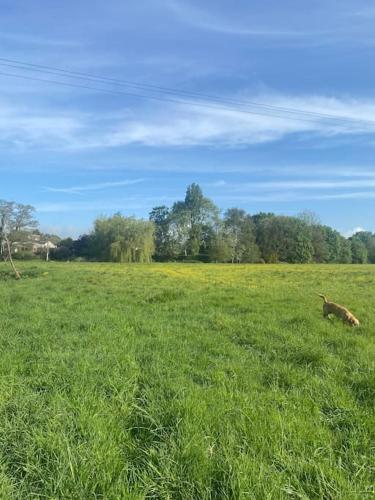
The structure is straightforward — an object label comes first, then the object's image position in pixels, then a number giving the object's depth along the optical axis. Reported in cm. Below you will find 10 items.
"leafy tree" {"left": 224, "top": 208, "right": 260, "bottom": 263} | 9394
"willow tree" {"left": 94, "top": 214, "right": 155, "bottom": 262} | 7356
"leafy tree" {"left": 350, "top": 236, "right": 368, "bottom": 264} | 11331
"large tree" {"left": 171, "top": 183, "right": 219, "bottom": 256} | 9544
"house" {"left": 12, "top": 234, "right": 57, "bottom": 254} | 8656
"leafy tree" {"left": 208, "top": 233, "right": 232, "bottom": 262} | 9181
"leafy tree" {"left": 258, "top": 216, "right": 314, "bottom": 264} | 9638
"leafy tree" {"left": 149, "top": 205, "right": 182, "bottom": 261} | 9362
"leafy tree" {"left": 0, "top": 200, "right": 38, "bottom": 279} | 7691
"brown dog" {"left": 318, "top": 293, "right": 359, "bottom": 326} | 1095
